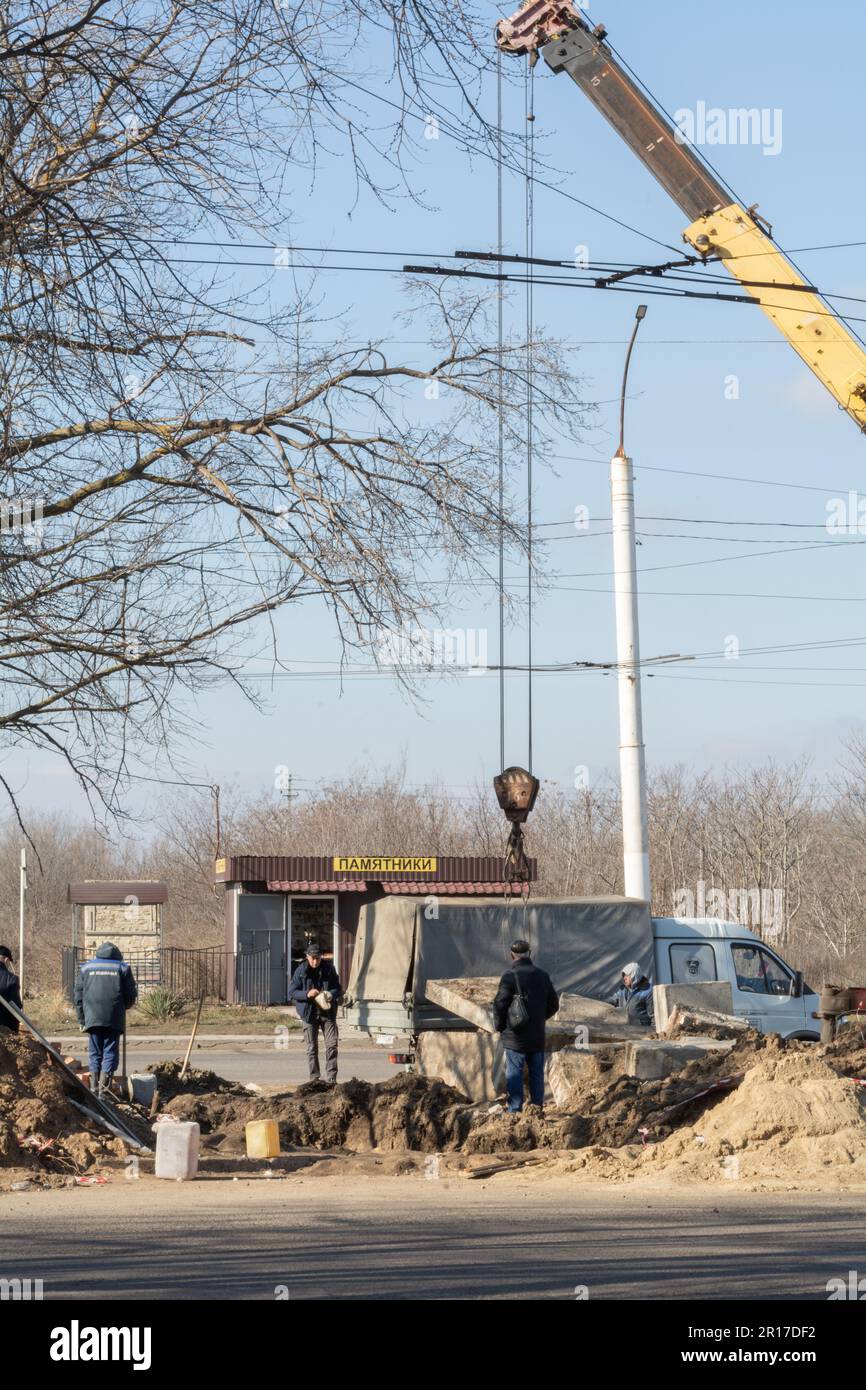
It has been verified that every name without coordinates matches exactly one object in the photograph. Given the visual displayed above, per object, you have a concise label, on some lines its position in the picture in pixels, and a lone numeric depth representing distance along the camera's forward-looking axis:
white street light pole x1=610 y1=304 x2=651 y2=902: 25.80
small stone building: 42.16
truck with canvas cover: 20.97
